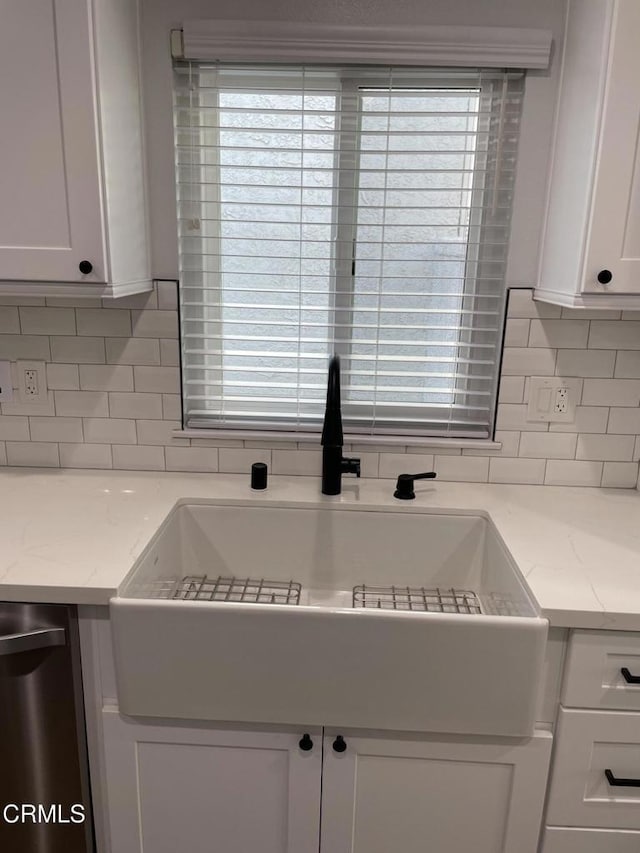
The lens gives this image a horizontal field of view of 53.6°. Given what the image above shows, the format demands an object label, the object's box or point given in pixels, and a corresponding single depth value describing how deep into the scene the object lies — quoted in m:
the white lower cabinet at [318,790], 1.24
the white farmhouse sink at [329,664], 1.15
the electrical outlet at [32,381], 1.73
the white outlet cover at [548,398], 1.70
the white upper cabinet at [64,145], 1.25
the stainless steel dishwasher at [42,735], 1.22
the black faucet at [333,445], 1.56
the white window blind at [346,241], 1.58
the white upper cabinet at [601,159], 1.25
